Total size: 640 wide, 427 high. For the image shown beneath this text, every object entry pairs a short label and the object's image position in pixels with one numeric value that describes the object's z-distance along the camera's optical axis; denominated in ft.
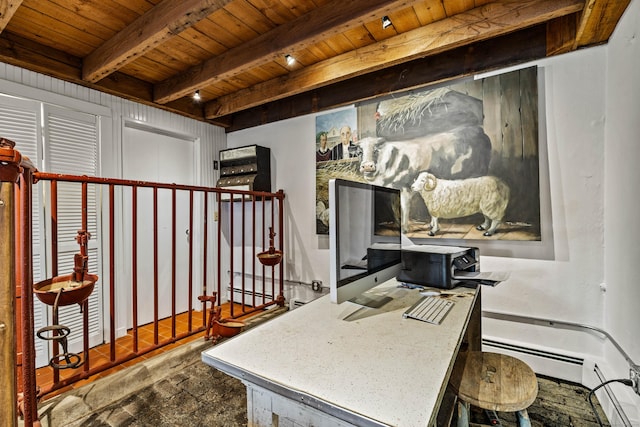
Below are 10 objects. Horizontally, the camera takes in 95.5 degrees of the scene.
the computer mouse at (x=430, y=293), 4.97
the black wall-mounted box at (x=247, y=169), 10.29
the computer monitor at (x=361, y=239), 3.60
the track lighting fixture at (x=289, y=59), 7.25
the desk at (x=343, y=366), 2.16
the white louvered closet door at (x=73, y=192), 7.84
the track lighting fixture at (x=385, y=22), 5.96
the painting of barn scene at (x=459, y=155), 6.47
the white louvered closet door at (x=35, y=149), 7.25
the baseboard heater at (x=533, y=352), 6.13
